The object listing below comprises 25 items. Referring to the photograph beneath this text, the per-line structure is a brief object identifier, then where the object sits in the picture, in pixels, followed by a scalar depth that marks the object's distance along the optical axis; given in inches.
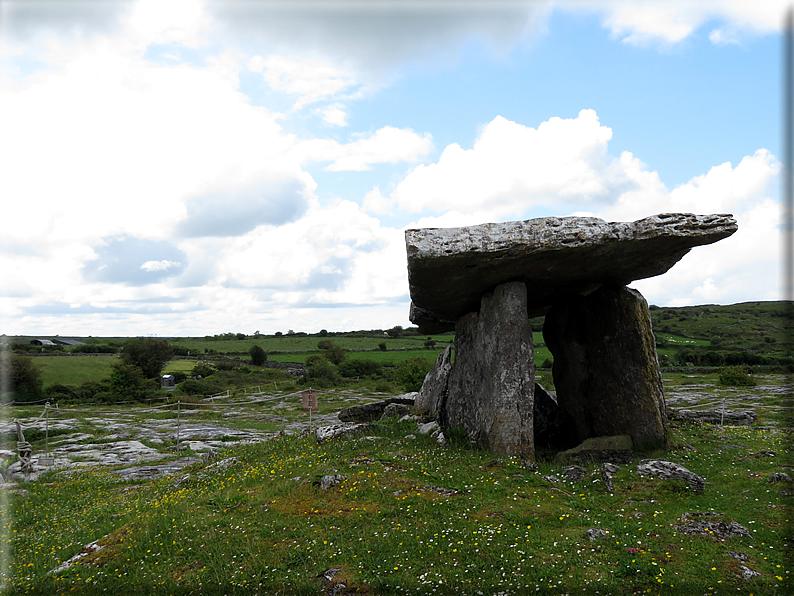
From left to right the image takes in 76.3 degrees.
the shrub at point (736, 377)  1501.0
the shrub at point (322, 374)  1997.0
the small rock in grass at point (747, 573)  240.6
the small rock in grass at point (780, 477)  361.2
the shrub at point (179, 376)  2262.1
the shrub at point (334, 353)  2819.9
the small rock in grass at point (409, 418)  613.7
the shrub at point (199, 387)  1925.4
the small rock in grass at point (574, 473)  407.1
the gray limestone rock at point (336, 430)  570.9
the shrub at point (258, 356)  2930.6
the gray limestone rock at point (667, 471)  369.4
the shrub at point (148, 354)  2241.3
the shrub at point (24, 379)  1600.6
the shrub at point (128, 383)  1801.2
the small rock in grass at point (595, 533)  287.7
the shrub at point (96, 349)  2947.8
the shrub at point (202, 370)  2321.9
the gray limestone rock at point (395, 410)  687.1
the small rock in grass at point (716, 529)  286.8
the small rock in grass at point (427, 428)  548.6
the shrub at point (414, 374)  1211.9
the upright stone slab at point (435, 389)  614.4
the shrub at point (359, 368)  2365.9
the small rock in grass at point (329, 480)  387.5
